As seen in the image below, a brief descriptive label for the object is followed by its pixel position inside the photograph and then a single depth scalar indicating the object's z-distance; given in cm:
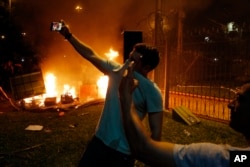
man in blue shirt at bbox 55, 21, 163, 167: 199
